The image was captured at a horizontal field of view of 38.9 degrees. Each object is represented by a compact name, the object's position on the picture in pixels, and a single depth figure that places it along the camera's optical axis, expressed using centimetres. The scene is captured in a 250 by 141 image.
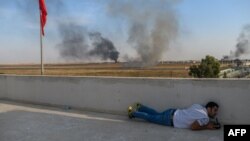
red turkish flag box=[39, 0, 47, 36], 1047
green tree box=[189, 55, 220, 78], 5066
